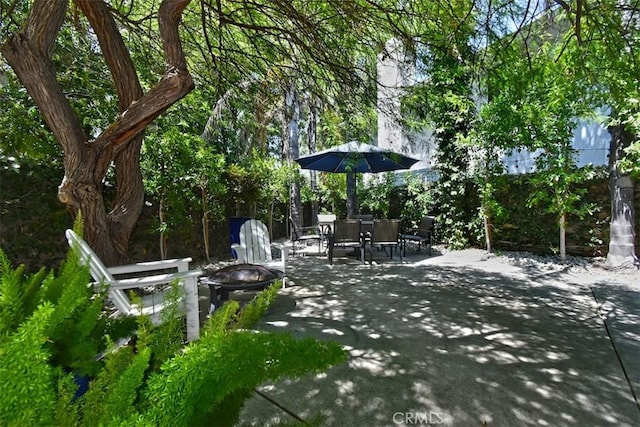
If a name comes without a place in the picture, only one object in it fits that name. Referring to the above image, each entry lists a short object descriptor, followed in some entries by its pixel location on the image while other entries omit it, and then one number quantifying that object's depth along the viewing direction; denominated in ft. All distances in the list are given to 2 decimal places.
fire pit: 10.65
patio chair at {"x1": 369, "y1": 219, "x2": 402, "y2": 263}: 21.01
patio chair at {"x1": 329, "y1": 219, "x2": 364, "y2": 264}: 20.38
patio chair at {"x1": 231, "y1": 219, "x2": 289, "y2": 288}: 16.40
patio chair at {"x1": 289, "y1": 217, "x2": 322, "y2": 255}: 24.85
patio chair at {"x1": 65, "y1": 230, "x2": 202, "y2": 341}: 7.86
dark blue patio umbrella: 18.95
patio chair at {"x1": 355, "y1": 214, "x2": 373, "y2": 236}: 22.04
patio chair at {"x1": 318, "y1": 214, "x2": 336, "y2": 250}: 24.58
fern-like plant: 2.64
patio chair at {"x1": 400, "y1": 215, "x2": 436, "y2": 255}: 23.56
